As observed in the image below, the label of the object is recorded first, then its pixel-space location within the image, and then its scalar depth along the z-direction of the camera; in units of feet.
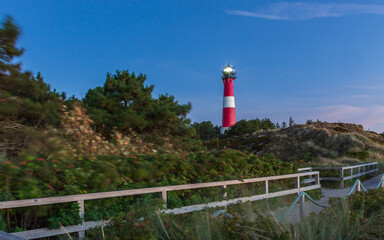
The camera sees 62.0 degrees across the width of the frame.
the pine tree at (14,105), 23.43
